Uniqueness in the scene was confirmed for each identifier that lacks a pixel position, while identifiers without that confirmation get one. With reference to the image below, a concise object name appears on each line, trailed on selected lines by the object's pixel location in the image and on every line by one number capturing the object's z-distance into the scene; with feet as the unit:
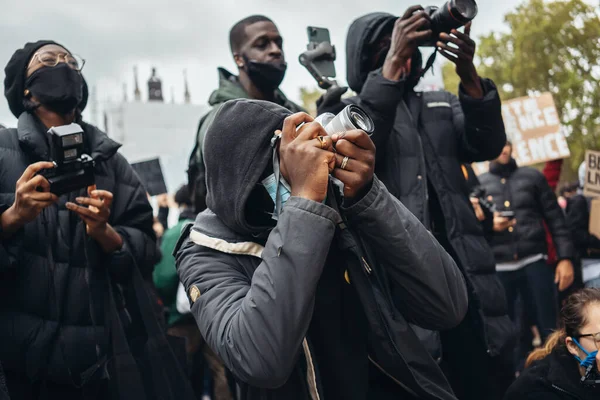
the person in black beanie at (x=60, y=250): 9.38
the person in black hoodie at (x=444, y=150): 10.12
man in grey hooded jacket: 6.01
